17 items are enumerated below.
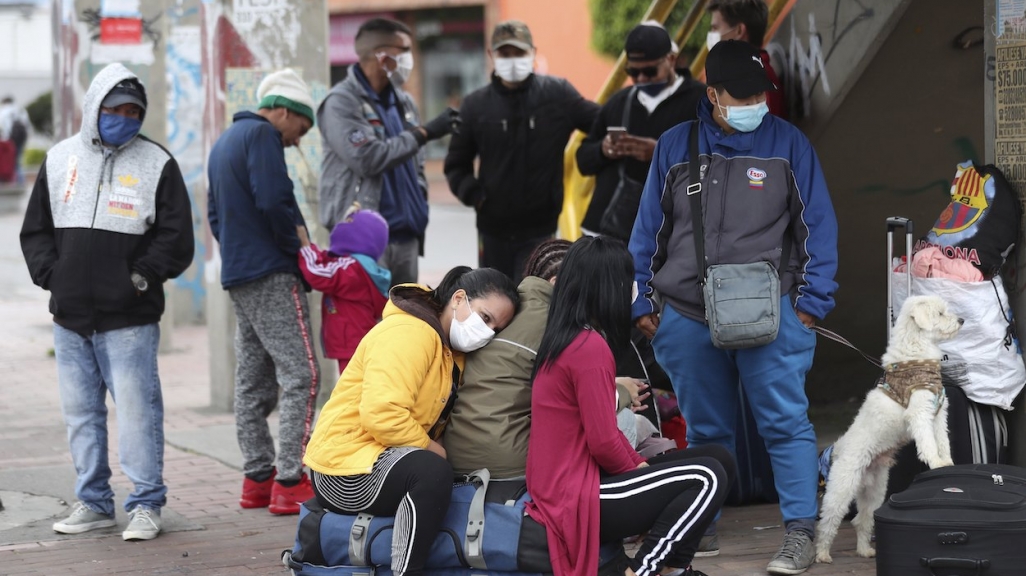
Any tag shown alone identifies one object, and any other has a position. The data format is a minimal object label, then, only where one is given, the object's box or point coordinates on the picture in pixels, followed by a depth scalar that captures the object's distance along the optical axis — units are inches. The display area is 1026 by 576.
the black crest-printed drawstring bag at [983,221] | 406.6
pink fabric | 407.2
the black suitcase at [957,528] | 341.4
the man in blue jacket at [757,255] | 395.9
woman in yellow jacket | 342.6
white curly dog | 384.8
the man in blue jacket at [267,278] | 481.7
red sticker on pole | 843.4
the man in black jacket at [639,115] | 507.5
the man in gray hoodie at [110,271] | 448.8
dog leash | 430.8
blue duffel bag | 344.2
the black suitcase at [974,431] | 406.3
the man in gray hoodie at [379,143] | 556.1
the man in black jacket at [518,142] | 571.8
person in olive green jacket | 357.4
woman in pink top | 340.2
